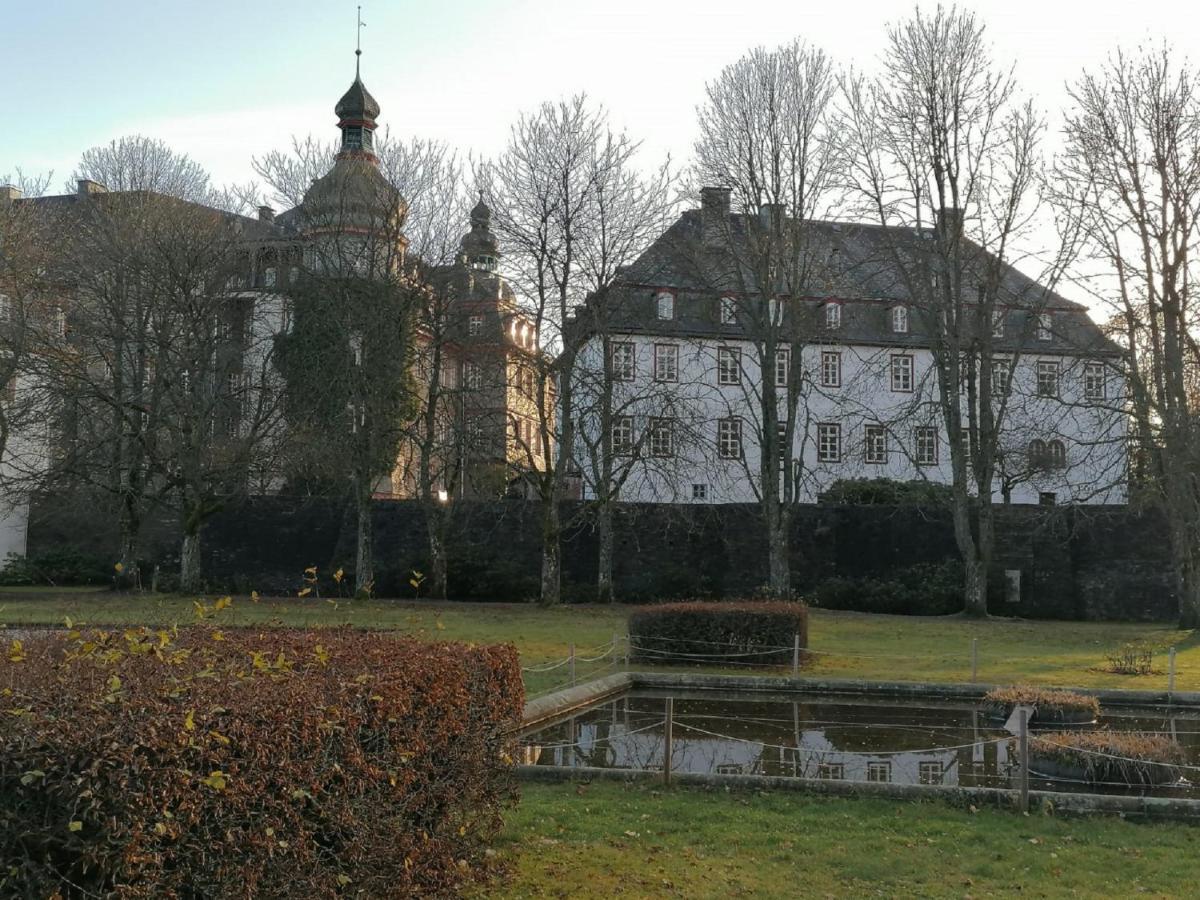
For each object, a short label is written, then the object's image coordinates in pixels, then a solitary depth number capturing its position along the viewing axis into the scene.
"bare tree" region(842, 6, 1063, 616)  29.09
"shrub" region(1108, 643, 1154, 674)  17.06
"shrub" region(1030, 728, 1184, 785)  9.39
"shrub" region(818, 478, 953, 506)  32.78
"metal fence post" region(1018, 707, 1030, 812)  8.29
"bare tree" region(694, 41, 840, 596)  29.73
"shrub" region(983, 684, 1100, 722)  12.12
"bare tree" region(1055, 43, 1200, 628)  24.45
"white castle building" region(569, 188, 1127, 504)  28.84
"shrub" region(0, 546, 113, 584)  34.97
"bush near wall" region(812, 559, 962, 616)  30.39
